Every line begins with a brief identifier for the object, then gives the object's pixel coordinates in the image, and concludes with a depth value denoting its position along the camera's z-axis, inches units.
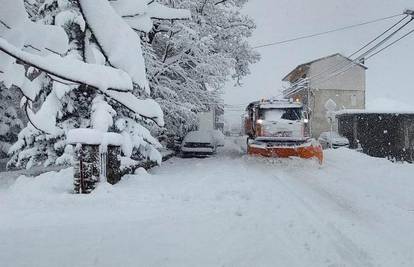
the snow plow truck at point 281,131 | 652.1
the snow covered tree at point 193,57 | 713.0
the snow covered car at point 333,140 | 1163.3
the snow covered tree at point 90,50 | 65.6
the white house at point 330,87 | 1998.0
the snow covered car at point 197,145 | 907.4
